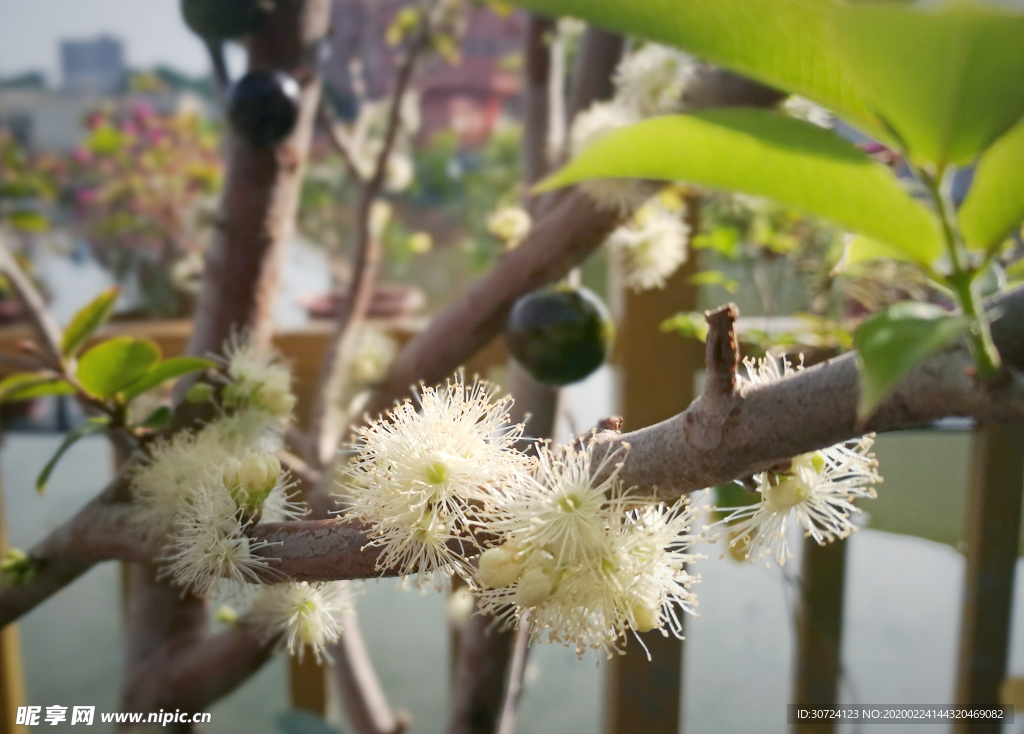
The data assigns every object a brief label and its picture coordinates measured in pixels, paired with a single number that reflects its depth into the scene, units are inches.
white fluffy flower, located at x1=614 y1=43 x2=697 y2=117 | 7.5
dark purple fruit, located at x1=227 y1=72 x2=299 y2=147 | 7.7
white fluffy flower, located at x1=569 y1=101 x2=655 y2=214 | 7.2
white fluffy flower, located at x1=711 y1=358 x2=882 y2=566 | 4.7
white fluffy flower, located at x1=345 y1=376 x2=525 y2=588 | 4.5
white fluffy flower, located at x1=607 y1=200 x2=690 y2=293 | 8.5
